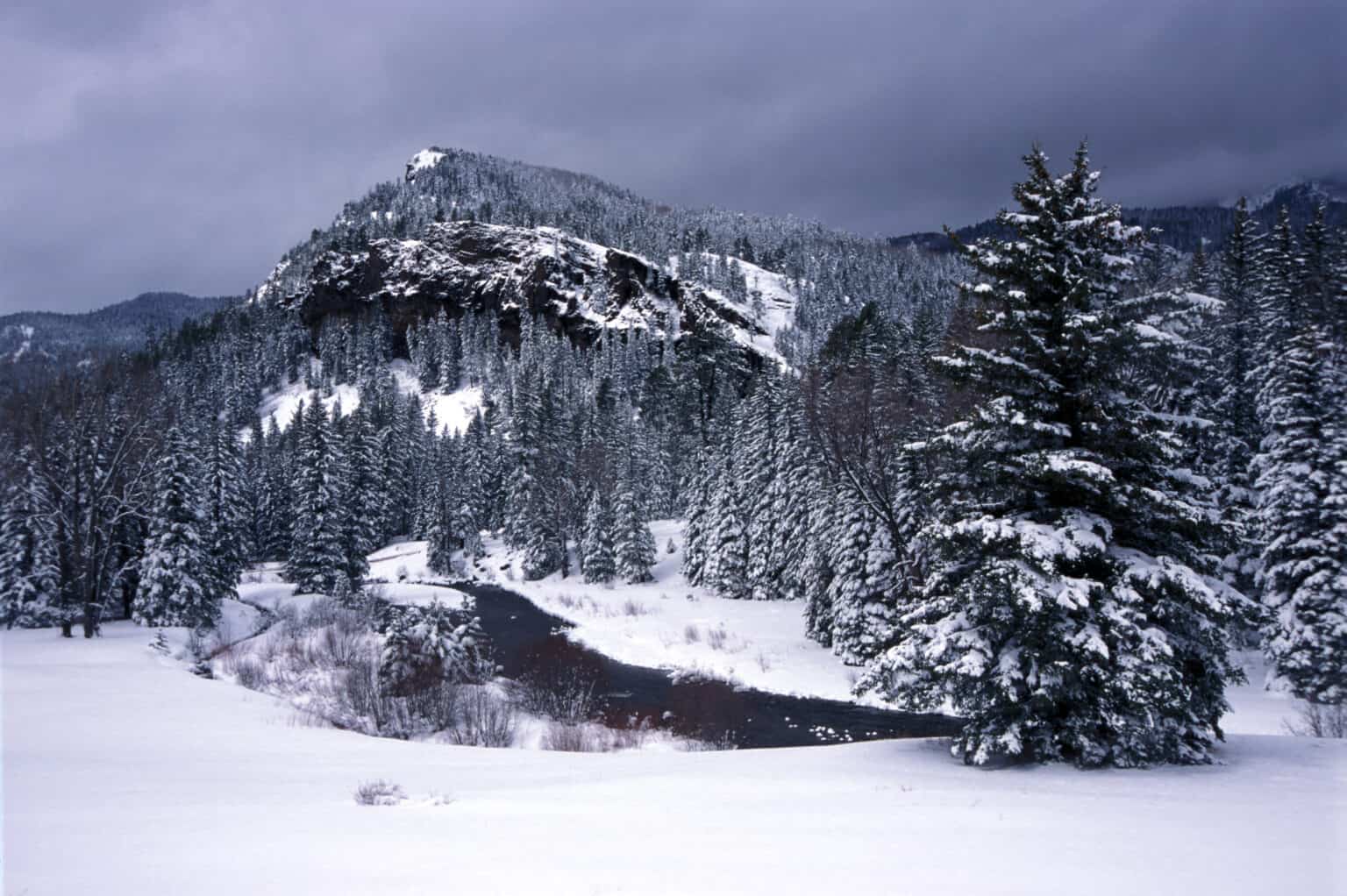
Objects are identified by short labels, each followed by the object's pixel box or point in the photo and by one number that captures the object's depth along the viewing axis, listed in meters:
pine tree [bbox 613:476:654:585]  57.38
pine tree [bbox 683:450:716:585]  54.16
